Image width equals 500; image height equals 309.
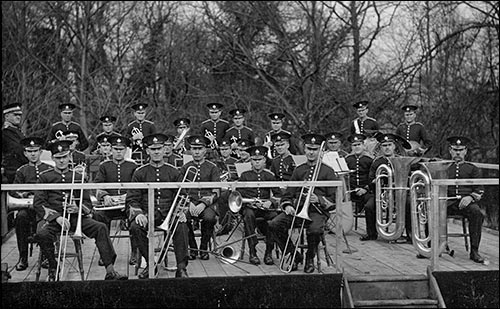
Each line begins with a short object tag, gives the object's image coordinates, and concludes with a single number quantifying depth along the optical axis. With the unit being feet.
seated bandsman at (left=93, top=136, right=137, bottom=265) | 30.35
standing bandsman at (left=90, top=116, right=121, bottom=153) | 37.37
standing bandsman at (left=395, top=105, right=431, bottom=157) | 37.81
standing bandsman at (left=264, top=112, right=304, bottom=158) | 37.17
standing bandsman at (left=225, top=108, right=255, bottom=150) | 39.14
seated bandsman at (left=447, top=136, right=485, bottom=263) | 30.83
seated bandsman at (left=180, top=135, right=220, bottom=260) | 29.91
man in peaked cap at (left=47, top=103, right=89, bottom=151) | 36.71
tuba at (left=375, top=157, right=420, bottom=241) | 32.01
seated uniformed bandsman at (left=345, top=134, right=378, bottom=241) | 35.45
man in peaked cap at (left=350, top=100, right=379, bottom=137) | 38.96
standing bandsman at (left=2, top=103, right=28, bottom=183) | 34.27
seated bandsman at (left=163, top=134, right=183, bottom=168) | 34.42
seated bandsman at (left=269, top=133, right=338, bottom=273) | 28.66
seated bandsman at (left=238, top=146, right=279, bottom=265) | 30.37
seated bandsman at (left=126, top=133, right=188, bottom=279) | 27.76
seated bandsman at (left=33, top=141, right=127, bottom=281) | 27.22
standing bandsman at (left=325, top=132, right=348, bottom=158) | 36.68
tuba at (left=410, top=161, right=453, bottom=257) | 29.22
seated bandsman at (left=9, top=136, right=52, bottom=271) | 29.19
